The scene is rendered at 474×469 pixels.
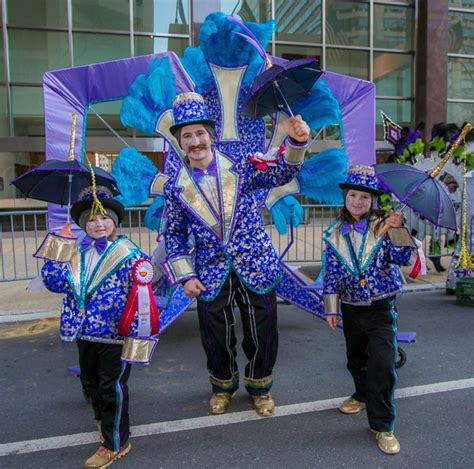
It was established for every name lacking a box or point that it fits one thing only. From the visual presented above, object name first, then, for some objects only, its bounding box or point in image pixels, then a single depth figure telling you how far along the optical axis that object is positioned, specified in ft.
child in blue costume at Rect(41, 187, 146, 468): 8.39
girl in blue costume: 8.93
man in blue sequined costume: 9.48
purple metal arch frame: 14.37
